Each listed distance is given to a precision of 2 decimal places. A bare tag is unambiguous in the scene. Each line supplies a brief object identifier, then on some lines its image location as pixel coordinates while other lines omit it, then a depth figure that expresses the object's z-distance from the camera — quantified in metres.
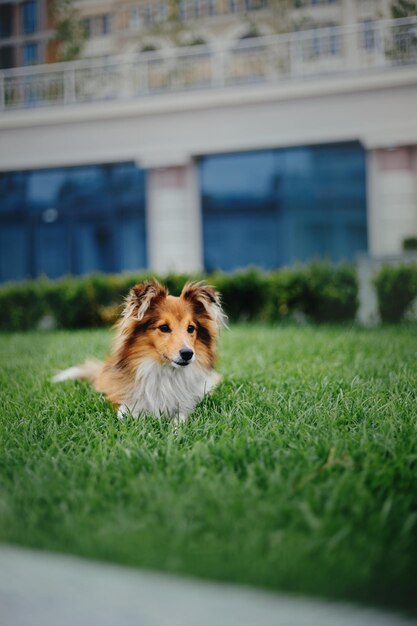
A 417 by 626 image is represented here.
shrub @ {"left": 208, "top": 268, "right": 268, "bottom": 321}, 7.08
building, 6.62
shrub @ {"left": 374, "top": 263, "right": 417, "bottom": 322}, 6.32
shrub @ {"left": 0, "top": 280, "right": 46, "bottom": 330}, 7.46
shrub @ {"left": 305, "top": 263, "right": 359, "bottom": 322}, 6.73
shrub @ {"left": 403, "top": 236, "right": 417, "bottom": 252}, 6.28
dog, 2.77
